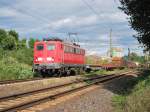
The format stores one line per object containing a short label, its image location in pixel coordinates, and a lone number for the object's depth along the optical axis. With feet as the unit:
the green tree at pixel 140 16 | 81.04
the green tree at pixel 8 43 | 220.21
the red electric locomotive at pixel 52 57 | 106.11
